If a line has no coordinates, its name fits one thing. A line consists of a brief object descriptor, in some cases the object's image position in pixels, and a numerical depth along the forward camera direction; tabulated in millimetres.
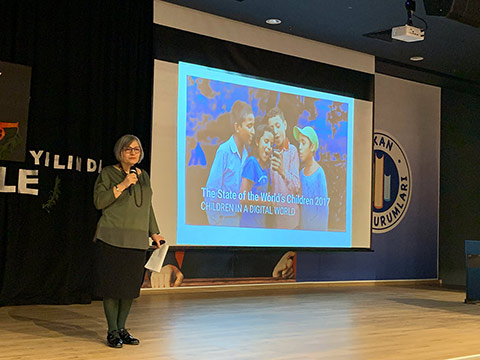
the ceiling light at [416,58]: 8633
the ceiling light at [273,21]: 7328
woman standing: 3787
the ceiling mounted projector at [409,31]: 5996
